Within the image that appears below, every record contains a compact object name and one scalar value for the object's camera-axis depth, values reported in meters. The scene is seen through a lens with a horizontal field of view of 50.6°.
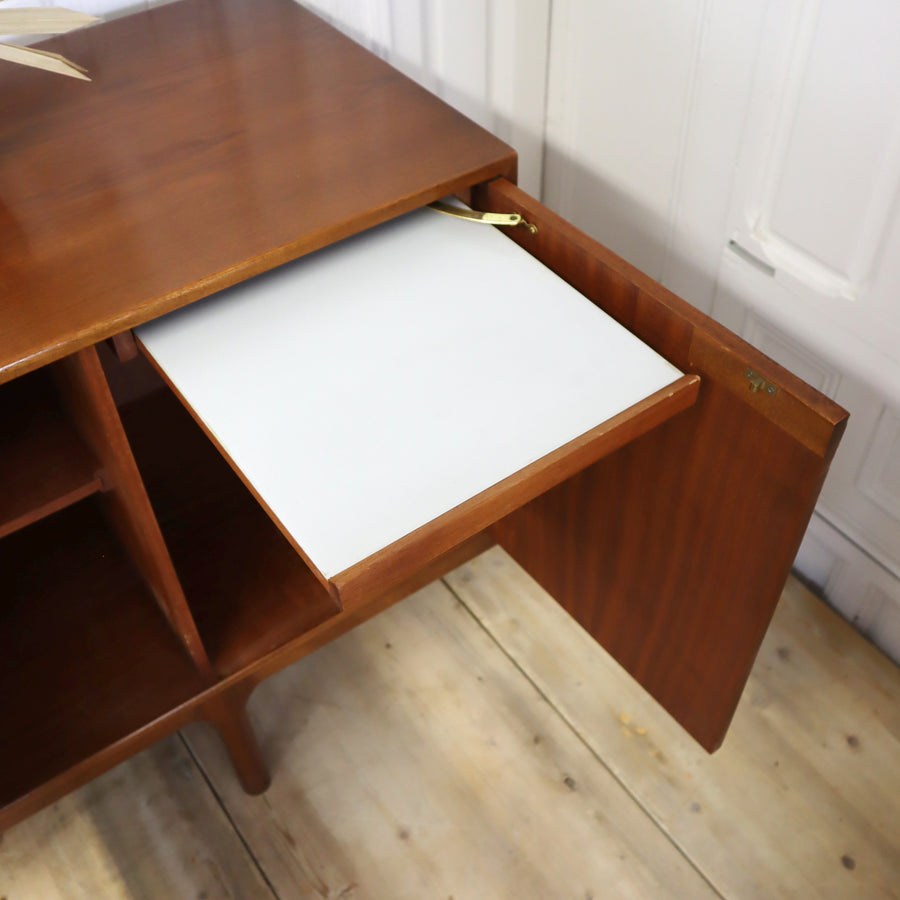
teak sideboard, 0.70
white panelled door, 0.85
